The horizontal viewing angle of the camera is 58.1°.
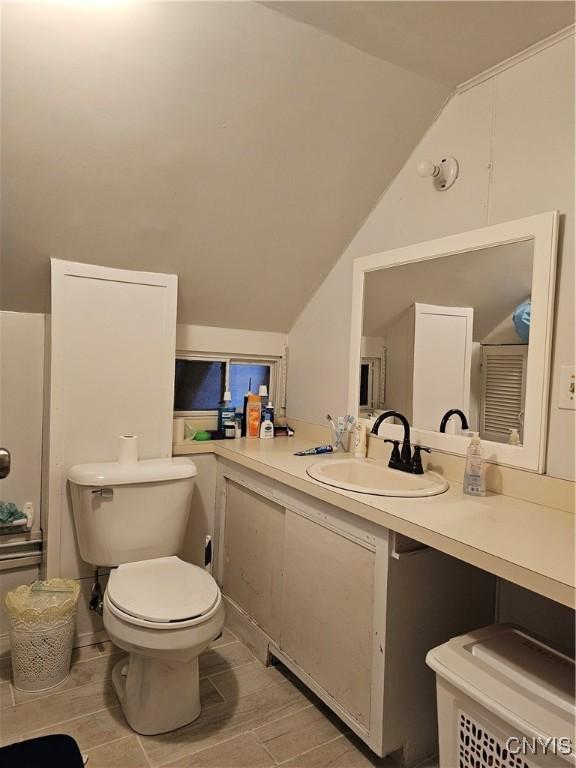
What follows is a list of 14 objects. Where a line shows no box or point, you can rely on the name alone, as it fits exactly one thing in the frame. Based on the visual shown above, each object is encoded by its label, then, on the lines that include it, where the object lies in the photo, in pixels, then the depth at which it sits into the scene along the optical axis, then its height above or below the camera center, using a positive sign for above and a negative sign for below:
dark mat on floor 0.95 -0.75
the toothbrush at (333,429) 2.23 -0.27
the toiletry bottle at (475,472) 1.59 -0.30
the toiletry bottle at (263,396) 2.60 -0.15
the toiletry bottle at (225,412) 2.55 -0.24
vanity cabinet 1.44 -0.74
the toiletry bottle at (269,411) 2.58 -0.23
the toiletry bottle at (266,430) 2.54 -0.31
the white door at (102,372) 1.99 -0.05
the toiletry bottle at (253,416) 2.56 -0.25
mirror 1.53 +0.12
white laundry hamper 1.00 -0.67
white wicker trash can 1.79 -0.98
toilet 1.53 -0.74
